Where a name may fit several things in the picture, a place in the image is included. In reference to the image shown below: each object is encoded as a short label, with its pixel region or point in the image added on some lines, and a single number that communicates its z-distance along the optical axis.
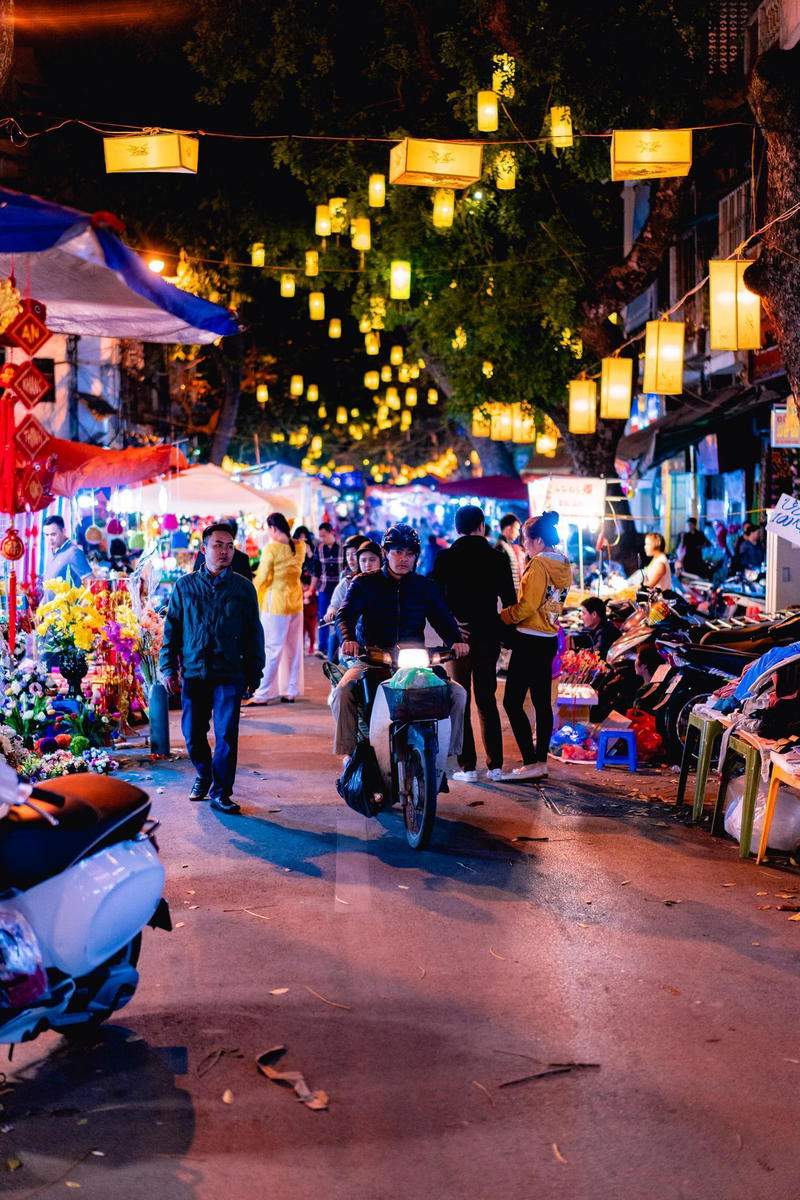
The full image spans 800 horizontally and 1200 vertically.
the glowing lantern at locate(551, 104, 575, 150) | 15.88
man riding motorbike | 8.23
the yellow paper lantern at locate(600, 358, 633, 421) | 17.28
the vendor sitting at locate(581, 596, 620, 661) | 13.63
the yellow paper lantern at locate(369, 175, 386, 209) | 16.92
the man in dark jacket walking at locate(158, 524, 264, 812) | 8.68
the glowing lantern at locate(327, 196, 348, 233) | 21.93
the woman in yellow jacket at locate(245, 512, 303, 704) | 14.19
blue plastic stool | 10.52
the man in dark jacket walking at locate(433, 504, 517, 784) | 9.85
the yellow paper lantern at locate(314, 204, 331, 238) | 19.86
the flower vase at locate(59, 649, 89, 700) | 10.65
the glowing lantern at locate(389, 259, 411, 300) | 20.42
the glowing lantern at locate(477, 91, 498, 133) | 15.03
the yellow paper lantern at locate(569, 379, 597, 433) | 19.12
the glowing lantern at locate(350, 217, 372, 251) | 20.12
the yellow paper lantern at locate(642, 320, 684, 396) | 14.30
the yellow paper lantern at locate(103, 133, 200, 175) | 11.76
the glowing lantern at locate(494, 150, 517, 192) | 18.16
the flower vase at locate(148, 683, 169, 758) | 10.46
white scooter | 4.15
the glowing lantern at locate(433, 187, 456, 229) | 16.59
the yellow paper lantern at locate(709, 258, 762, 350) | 12.16
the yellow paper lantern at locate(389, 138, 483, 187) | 12.22
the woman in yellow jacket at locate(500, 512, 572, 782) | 9.80
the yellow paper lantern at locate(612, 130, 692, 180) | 11.70
